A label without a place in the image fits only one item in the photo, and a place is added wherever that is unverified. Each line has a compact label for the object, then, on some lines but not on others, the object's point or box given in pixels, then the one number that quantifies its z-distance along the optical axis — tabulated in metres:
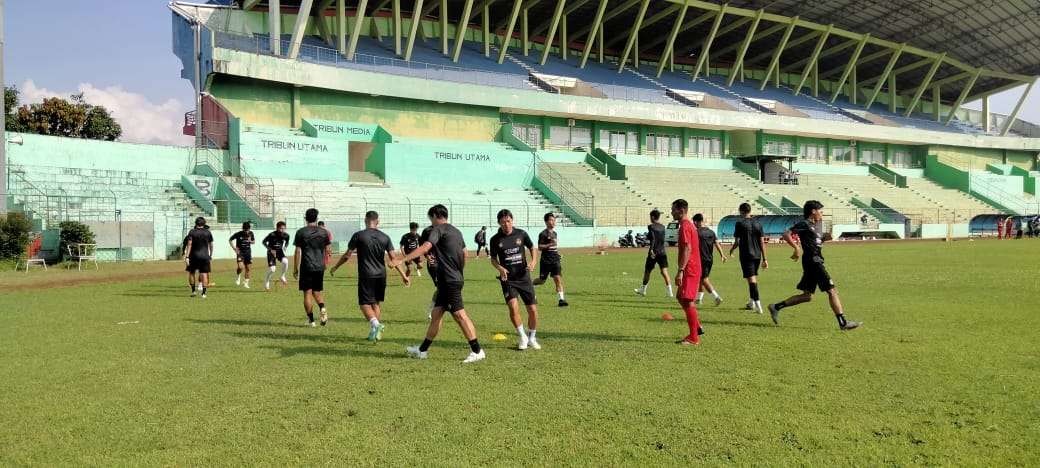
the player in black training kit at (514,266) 9.51
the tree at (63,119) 51.77
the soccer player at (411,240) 17.61
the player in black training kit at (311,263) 11.41
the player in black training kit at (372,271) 10.07
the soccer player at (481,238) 28.94
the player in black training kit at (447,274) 8.45
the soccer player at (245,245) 18.06
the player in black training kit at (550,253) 14.59
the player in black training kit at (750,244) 13.09
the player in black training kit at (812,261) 10.36
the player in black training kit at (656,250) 15.51
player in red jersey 9.48
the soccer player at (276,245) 17.80
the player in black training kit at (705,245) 13.93
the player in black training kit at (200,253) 16.08
